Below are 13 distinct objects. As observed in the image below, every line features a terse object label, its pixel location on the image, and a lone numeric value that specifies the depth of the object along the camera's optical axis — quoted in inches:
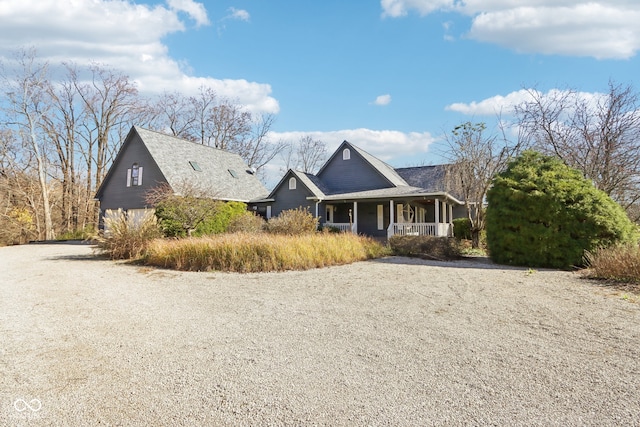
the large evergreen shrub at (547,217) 384.2
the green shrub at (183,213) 547.5
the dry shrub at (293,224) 562.3
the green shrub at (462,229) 782.5
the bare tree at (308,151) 1717.5
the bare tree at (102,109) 1220.5
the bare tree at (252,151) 1470.2
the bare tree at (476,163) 653.9
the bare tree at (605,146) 538.3
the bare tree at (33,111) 1014.4
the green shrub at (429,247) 498.6
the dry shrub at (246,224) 607.9
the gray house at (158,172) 805.2
